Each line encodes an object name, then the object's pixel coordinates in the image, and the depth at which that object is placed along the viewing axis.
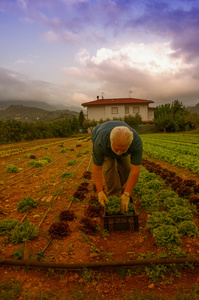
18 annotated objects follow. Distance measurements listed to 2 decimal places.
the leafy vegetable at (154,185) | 5.44
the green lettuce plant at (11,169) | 7.97
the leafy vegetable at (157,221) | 3.37
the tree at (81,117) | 56.53
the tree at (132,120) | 43.09
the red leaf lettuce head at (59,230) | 3.32
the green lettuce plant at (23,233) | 3.16
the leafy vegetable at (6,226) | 3.39
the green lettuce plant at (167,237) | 2.93
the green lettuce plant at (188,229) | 3.22
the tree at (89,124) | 43.78
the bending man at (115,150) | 2.82
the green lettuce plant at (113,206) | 3.45
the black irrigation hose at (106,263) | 2.54
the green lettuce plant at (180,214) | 3.54
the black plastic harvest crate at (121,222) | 3.45
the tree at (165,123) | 40.47
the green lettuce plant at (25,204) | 4.34
